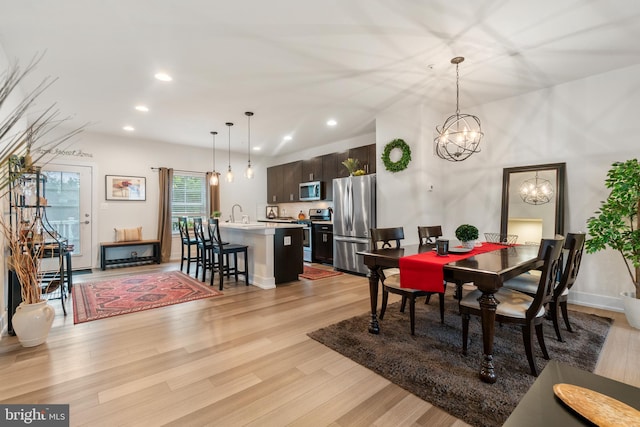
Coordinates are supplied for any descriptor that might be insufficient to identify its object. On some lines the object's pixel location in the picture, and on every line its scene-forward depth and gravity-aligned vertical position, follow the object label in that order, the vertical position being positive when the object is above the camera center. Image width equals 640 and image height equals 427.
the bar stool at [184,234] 5.40 -0.46
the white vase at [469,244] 2.77 -0.31
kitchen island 4.45 -0.64
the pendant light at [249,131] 4.83 +1.53
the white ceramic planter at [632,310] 2.91 -0.97
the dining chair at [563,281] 2.39 -0.65
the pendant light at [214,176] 5.41 +0.63
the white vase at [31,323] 2.53 -0.95
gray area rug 1.84 -1.14
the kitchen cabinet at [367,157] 5.72 +1.03
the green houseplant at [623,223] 2.89 -0.13
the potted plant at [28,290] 2.53 -0.69
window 6.95 +0.31
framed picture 6.12 +0.48
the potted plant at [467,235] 2.74 -0.23
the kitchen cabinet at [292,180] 7.46 +0.74
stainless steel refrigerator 5.14 -0.14
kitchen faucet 7.74 -0.07
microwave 6.76 +0.45
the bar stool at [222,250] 4.34 -0.58
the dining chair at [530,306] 2.03 -0.70
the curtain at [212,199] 7.29 +0.27
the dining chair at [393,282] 2.72 -0.70
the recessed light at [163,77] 3.41 +1.53
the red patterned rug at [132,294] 3.44 -1.12
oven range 6.55 -0.30
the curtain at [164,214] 6.55 -0.08
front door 5.58 +0.10
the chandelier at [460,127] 4.29 +1.30
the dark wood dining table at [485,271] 2.00 -0.44
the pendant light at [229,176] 5.08 +0.57
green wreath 4.60 +0.83
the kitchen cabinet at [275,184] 7.98 +0.70
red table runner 2.21 -0.46
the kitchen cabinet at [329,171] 6.50 +0.84
